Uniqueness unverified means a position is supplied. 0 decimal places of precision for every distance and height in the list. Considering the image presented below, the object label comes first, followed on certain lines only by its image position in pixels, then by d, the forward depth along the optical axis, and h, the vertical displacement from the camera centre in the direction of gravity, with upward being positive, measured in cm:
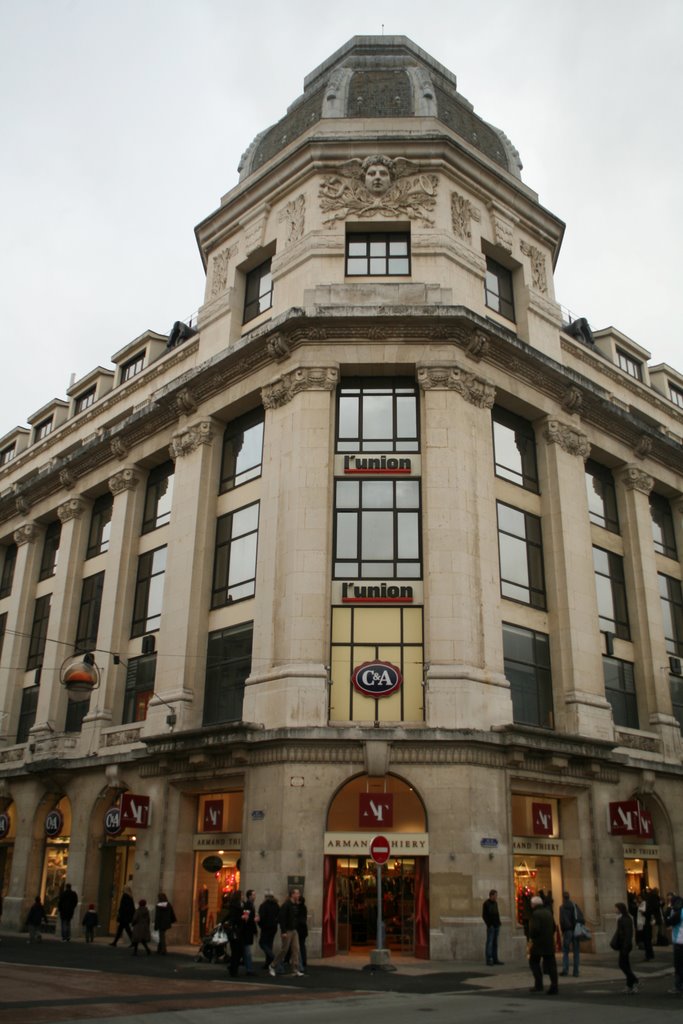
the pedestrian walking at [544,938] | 1692 -95
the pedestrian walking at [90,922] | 3019 -152
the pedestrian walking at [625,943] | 1744 -107
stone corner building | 2659 +1011
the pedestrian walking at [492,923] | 2305 -96
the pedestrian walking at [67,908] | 3105 -113
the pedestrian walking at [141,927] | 2514 -136
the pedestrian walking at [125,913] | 2755 -111
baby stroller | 2238 -161
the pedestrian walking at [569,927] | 2181 -96
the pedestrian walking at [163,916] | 2522 -107
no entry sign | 2127 +68
